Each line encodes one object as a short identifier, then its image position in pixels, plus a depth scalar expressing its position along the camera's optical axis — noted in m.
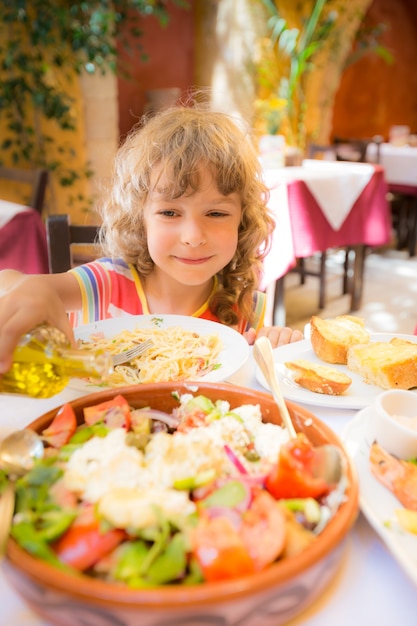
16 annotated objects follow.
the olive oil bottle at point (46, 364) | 0.64
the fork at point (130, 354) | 0.92
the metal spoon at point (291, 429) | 0.52
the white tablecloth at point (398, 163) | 5.05
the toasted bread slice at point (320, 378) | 0.82
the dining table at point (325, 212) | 2.91
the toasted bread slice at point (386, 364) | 0.86
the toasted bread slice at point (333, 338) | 0.96
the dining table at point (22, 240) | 2.25
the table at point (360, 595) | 0.44
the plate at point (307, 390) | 0.79
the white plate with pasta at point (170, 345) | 0.89
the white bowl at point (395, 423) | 0.59
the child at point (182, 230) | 1.25
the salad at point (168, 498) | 0.42
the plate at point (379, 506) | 0.47
